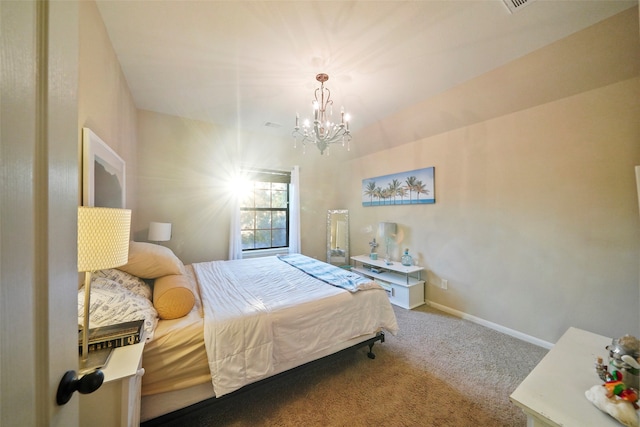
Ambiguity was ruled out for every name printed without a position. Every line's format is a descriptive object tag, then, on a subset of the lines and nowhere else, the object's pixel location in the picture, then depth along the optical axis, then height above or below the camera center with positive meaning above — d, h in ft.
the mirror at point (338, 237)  15.06 -1.57
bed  4.32 -2.60
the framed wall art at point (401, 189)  10.63 +1.36
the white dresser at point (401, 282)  10.28 -3.29
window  13.23 +0.19
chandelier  6.93 +2.82
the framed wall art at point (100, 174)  4.53 +0.99
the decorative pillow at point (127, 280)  4.79 -1.53
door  1.14 +0.03
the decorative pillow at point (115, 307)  3.84 -1.71
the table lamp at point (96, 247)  3.01 -0.46
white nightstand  2.87 -2.44
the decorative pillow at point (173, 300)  4.83 -1.90
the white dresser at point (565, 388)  3.23 -2.92
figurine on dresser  3.10 -2.61
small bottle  11.04 -2.24
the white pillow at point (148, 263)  5.41 -1.22
